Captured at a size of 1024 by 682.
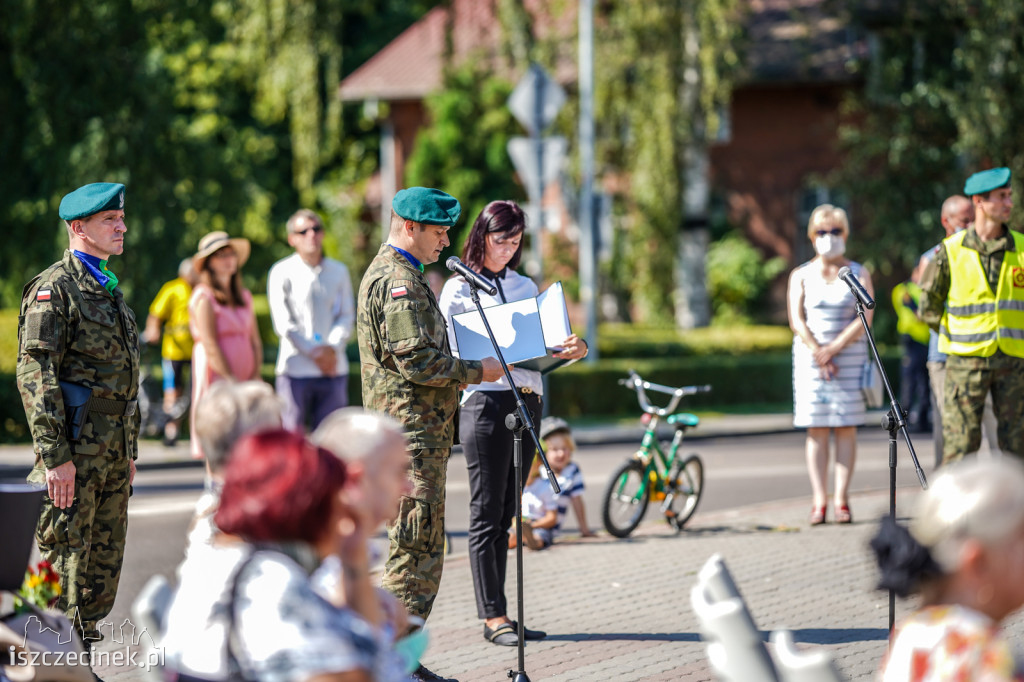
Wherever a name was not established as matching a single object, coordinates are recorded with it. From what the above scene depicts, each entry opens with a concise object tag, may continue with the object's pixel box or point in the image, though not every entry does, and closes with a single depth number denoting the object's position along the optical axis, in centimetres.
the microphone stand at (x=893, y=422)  1087
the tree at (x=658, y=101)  3925
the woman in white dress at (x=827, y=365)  1702
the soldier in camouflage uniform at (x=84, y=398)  945
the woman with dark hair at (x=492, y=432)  1128
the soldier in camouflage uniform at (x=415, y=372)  987
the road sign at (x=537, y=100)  3058
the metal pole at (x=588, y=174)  3469
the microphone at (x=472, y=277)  1024
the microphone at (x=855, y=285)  1162
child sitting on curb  1602
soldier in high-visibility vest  1416
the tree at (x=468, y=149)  5316
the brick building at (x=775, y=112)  5784
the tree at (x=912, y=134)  4366
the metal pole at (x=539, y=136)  3047
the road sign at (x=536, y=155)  3037
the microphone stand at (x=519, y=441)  973
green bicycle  1683
